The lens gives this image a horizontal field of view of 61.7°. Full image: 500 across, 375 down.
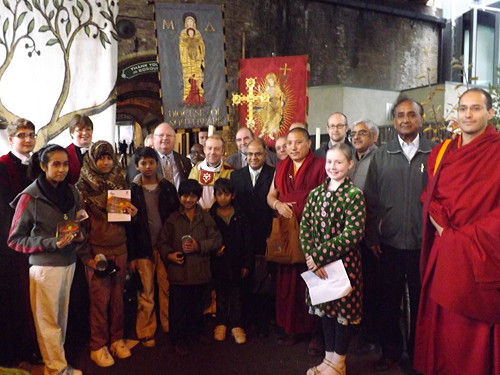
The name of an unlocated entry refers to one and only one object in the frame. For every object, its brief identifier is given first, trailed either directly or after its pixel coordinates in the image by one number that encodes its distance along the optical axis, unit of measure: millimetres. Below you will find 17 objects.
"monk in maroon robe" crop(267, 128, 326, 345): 3004
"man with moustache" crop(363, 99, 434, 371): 2723
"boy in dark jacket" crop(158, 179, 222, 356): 3062
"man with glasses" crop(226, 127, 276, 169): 4270
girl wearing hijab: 2846
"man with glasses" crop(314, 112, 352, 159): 3693
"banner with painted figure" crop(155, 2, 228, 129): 5781
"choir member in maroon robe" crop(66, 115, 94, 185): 3153
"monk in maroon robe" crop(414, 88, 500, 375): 2168
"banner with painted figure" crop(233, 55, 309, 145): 5938
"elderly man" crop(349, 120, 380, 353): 3137
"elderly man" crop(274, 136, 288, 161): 4270
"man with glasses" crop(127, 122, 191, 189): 3832
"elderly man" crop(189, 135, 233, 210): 3650
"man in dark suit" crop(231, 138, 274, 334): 3436
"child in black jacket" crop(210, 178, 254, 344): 3271
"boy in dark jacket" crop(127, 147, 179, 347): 3092
